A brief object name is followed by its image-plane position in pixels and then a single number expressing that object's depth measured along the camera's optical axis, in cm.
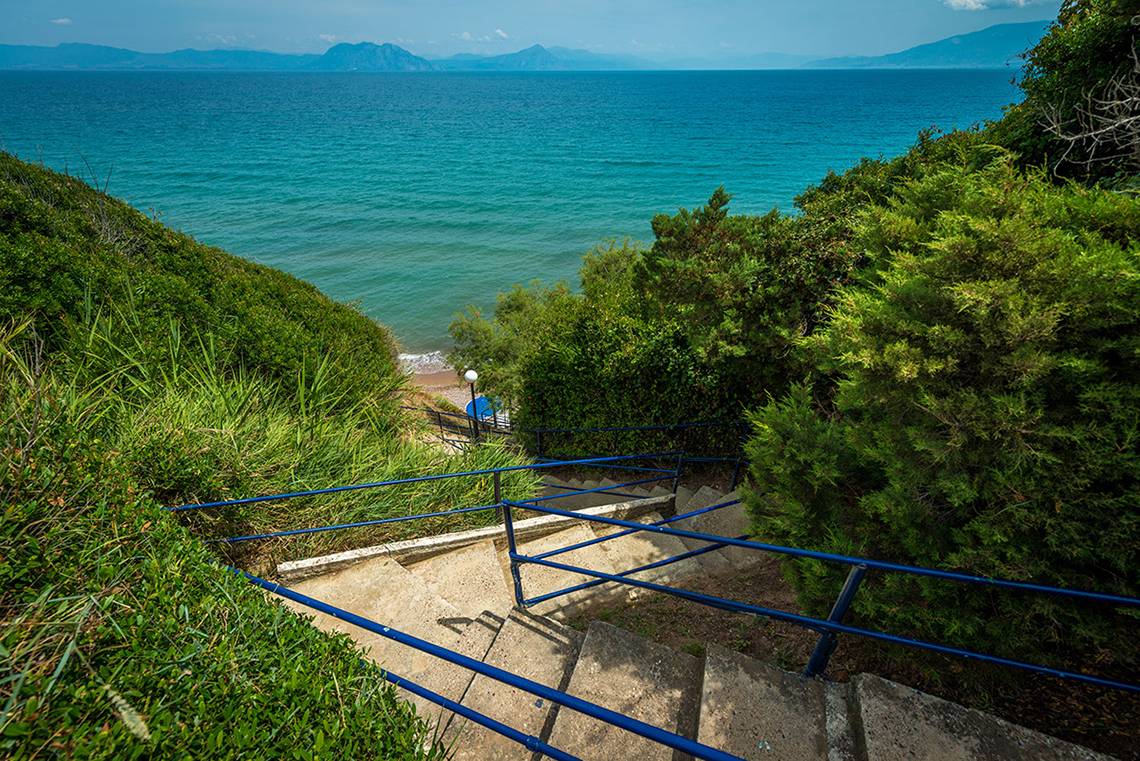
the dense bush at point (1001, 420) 237
